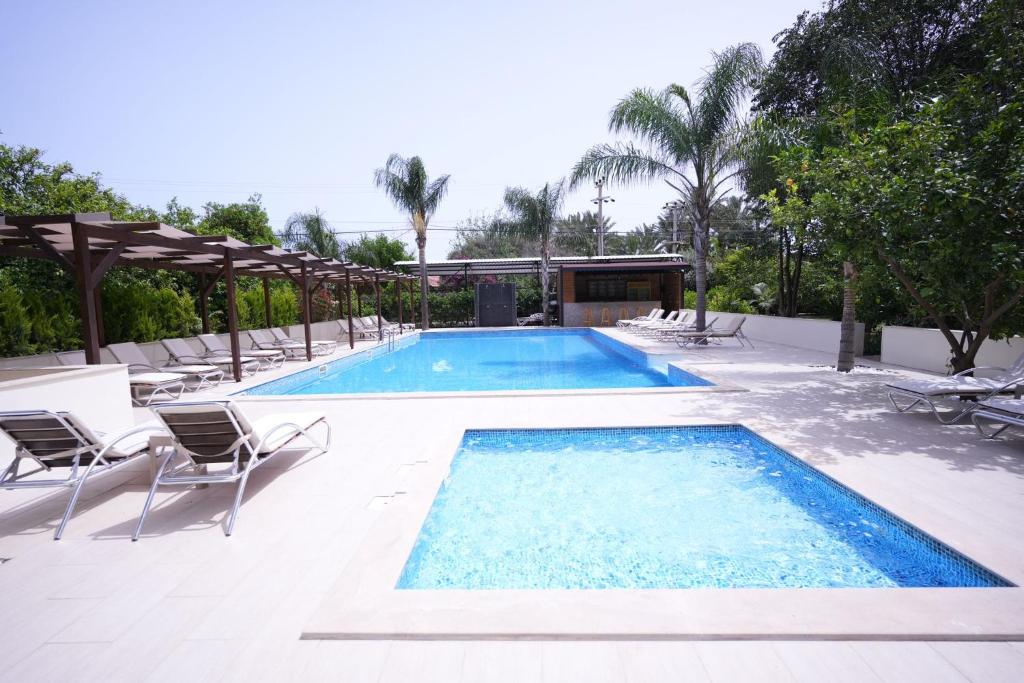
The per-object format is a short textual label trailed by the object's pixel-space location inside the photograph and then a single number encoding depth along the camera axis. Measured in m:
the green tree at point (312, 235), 29.70
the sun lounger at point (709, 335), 13.01
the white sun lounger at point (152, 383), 7.49
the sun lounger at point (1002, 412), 4.48
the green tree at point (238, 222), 17.41
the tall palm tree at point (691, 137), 12.08
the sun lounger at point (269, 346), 12.39
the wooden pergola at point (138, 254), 6.54
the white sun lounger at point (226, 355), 10.24
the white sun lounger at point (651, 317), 18.20
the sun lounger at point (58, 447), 3.30
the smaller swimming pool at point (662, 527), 2.95
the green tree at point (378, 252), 32.97
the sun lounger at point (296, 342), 13.19
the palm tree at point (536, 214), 21.53
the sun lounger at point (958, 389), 5.35
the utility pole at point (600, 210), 32.38
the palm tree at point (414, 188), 21.31
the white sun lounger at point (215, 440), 3.28
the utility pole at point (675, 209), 35.50
